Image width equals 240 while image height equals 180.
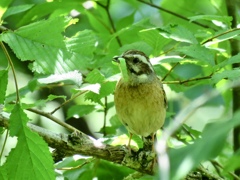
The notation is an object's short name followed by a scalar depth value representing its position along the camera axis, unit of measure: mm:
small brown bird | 9586
